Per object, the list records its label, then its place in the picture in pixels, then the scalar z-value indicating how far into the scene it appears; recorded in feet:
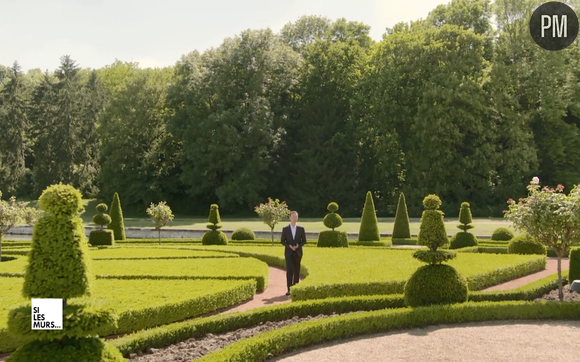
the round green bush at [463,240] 72.33
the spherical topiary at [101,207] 82.45
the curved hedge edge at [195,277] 44.01
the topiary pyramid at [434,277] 33.27
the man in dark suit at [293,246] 40.98
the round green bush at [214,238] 77.30
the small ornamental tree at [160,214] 84.64
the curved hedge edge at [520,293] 36.60
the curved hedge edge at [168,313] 27.53
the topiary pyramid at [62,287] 17.22
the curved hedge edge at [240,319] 27.08
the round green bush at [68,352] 17.11
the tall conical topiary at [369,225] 79.56
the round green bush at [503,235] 77.97
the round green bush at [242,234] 84.74
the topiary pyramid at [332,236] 72.60
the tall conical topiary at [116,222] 87.10
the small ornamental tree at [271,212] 80.84
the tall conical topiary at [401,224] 83.10
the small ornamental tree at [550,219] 35.91
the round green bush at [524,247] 60.16
